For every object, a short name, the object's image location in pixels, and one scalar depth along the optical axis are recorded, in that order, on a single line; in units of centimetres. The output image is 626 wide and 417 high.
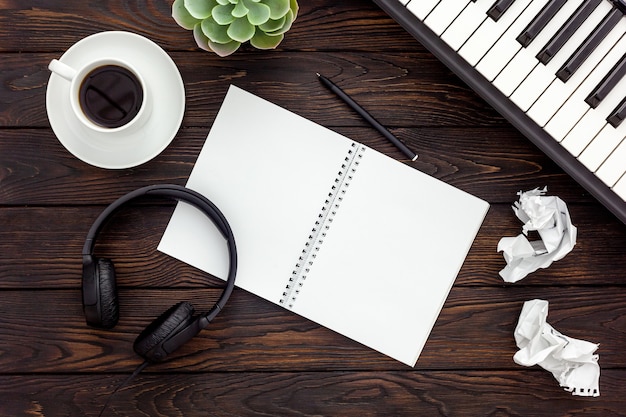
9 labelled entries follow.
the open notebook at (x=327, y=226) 87
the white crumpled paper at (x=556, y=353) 86
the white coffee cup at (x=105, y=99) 74
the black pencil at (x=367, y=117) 87
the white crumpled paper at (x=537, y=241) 85
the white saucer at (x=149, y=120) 81
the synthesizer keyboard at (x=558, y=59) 73
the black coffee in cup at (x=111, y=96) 77
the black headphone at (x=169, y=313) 80
